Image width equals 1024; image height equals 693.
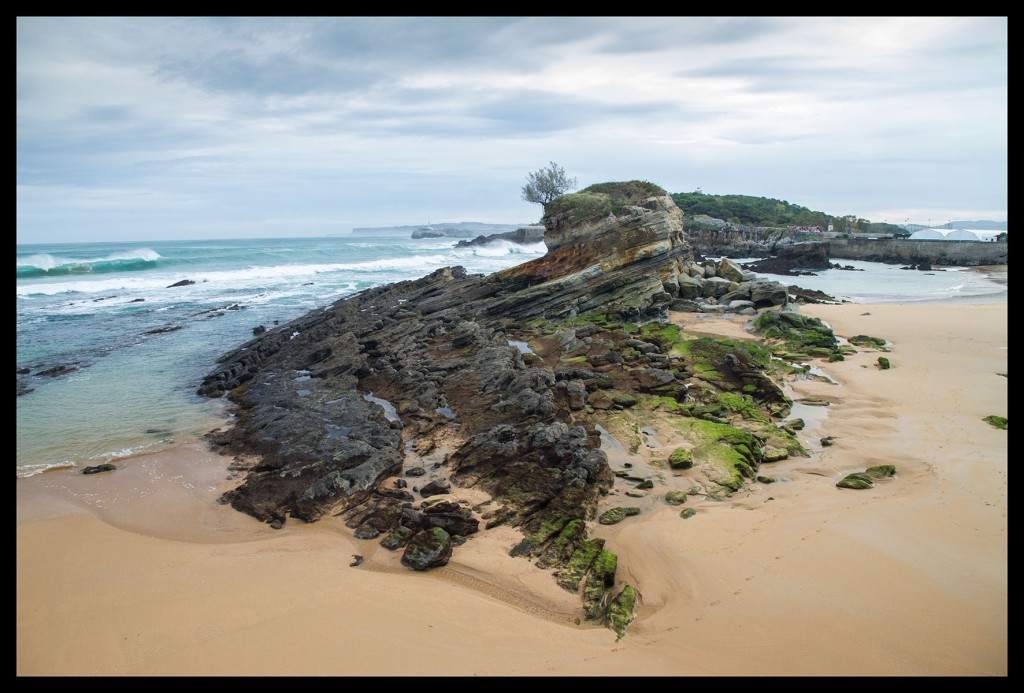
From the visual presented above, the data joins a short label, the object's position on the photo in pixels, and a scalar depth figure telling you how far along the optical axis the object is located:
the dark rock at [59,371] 16.40
